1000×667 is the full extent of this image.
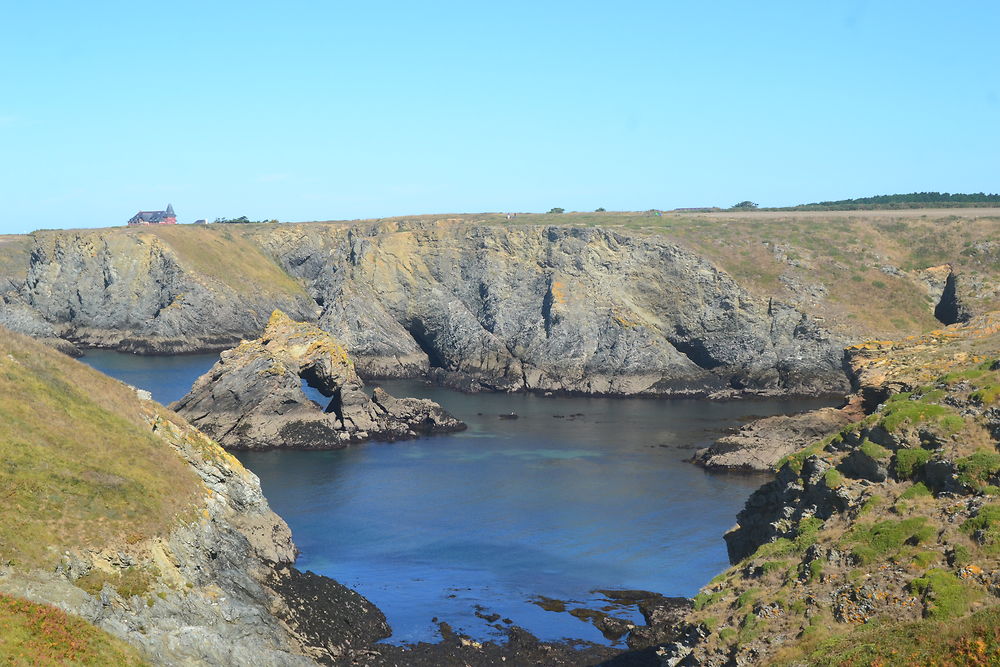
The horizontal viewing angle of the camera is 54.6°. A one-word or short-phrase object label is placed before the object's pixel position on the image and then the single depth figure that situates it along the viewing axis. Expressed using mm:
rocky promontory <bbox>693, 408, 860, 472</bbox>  86231
